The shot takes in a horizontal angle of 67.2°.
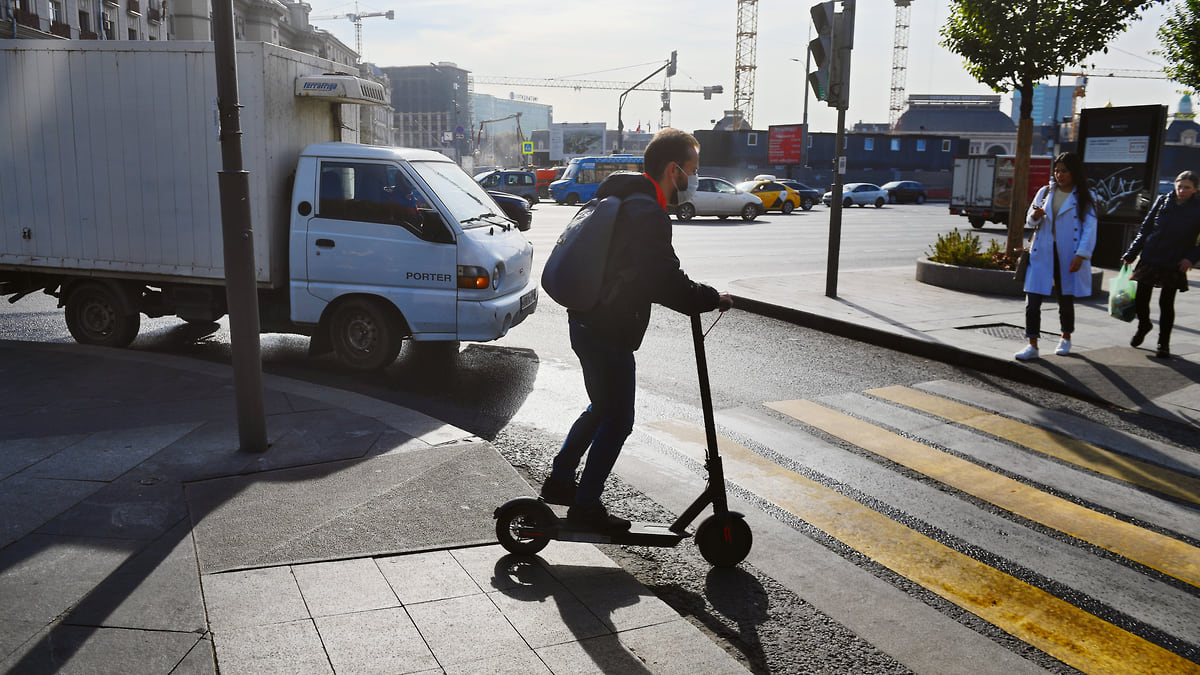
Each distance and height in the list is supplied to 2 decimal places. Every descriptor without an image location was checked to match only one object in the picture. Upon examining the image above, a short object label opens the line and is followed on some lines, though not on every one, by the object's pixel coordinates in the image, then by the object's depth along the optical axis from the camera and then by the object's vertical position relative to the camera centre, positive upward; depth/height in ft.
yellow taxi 120.98 -1.29
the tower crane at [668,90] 182.09 +26.87
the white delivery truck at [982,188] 90.38 -0.02
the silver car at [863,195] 147.95 -1.53
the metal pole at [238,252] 16.21 -1.39
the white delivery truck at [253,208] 24.61 -0.89
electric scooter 12.68 -4.88
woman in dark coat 26.61 -1.70
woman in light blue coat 25.76 -1.48
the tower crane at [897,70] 501.15 +67.64
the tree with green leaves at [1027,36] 39.27 +6.64
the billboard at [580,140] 282.15 +12.94
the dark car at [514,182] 127.24 -0.28
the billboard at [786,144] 199.21 +8.94
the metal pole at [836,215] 37.93 -1.24
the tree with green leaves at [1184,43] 53.98 +9.25
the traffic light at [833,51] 36.60 +5.41
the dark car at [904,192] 161.79 -1.00
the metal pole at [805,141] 194.04 +9.35
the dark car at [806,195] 134.62 -1.50
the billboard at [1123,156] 49.21 +1.88
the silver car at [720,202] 94.07 -1.93
